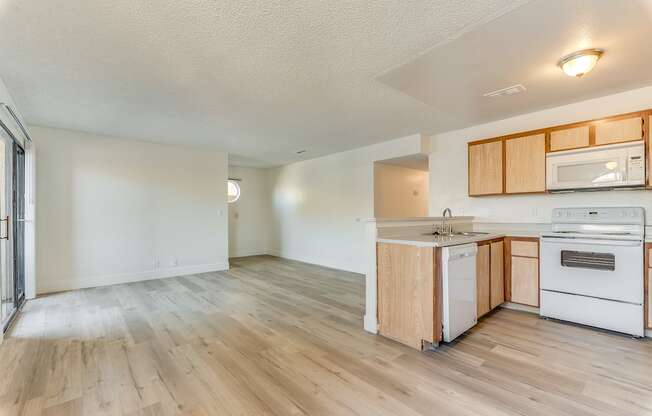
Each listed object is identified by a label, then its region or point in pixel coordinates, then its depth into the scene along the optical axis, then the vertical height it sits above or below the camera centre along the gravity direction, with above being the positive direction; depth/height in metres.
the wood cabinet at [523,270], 3.38 -0.74
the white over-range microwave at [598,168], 2.95 +0.41
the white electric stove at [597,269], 2.75 -0.62
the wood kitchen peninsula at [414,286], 2.53 -0.72
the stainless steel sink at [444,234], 3.33 -0.31
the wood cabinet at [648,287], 2.69 -0.73
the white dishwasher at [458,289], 2.58 -0.75
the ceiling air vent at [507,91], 3.04 +1.22
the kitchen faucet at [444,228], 3.52 -0.25
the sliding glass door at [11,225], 3.13 -0.19
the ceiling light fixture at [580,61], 2.35 +1.17
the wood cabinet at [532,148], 3.00 +0.70
